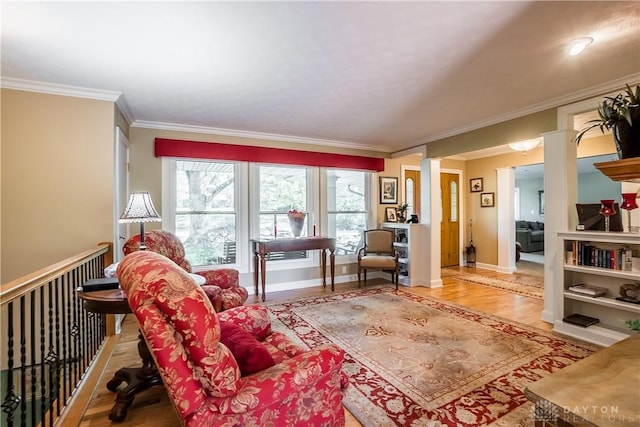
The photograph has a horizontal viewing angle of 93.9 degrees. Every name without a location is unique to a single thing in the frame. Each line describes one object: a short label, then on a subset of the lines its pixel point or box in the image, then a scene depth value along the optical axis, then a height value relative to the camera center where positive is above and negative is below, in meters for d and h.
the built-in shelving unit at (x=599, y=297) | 2.68 -0.78
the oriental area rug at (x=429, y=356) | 1.83 -1.18
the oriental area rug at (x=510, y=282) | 4.52 -1.16
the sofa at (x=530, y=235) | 8.70 -0.63
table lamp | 2.32 +0.05
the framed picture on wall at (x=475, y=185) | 6.41 +0.64
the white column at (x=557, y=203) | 3.11 +0.11
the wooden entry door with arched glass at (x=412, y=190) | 6.03 +0.50
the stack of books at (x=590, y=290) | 2.90 -0.76
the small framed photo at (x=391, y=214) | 5.60 +0.01
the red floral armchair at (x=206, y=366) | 1.04 -0.59
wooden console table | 4.16 -0.47
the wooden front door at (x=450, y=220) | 6.46 -0.12
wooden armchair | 5.08 -0.53
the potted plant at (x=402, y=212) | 5.45 +0.05
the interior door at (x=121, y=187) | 3.14 +0.34
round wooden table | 1.74 -1.06
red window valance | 3.99 +0.92
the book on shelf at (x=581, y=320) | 2.88 -1.05
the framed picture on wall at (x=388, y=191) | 5.59 +0.46
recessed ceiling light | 2.08 +1.21
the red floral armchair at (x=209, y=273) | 2.59 -0.59
